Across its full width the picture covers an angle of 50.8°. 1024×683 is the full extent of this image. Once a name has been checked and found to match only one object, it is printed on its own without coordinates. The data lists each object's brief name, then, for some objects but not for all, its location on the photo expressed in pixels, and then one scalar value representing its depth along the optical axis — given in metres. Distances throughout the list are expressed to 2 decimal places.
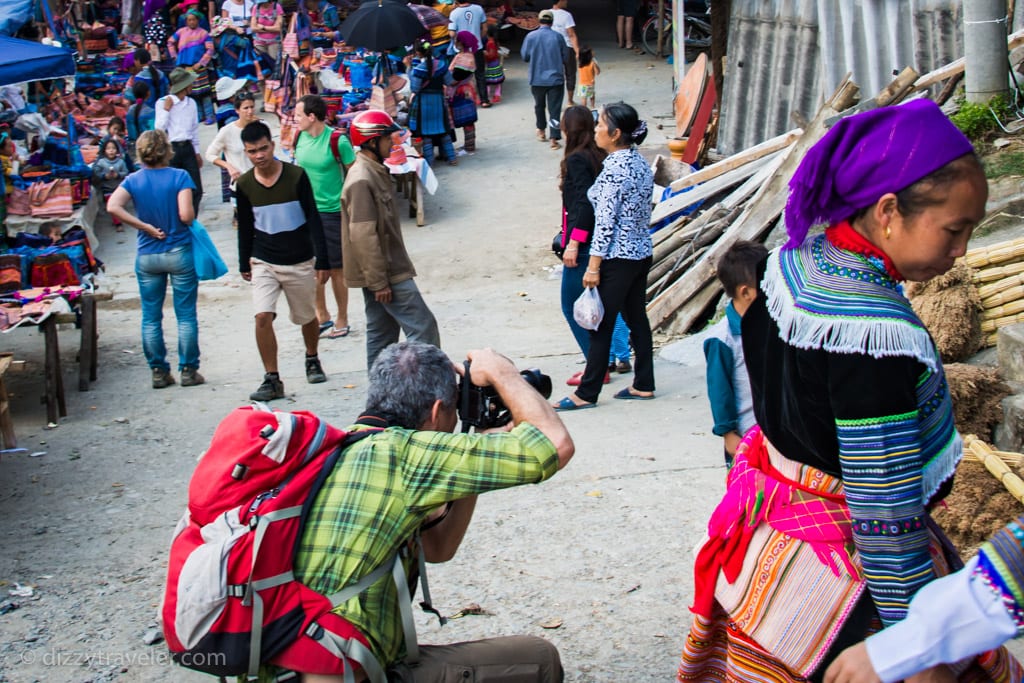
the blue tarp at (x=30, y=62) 7.48
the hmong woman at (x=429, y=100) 14.34
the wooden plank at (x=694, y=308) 8.41
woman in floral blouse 6.55
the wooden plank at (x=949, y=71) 8.09
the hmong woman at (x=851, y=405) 1.99
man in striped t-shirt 7.48
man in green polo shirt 8.97
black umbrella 13.72
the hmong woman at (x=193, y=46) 18.34
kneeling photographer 2.54
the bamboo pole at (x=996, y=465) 4.19
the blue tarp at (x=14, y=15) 10.50
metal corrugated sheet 9.38
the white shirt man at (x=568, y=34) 16.06
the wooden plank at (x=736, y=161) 9.27
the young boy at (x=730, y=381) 4.07
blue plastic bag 8.12
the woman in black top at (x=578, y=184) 6.88
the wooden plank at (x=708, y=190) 9.41
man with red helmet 6.84
